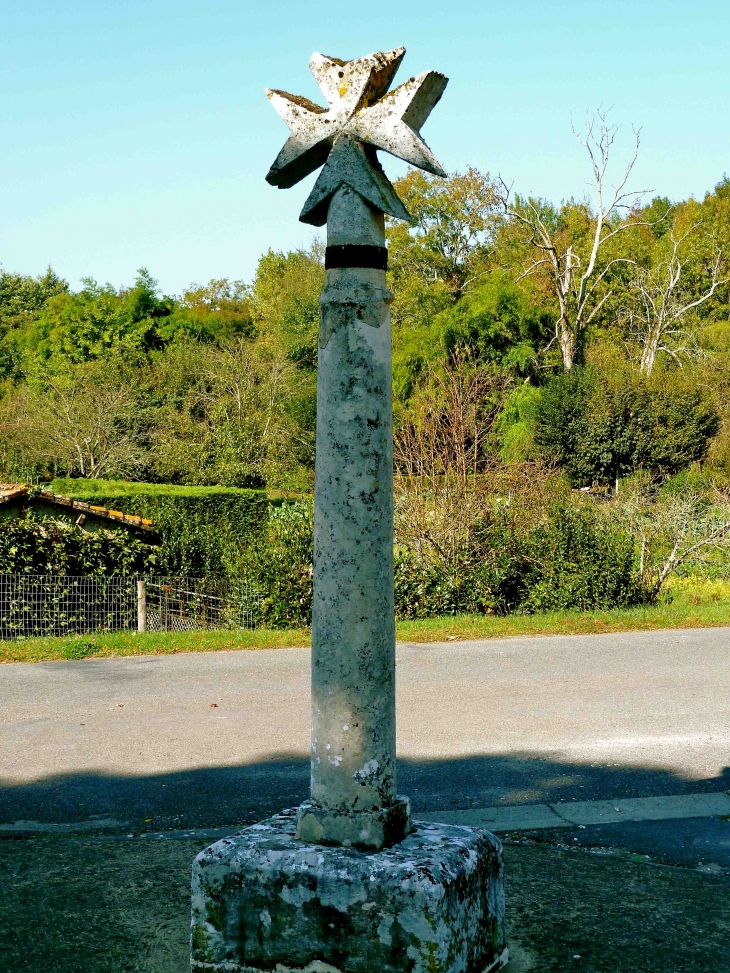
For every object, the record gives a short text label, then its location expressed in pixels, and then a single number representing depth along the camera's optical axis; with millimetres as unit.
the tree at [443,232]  45344
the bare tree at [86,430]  33906
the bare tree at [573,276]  38938
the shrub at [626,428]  33062
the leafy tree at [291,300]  44562
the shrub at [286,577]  14250
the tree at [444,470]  15117
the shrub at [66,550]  16219
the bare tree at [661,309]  42000
